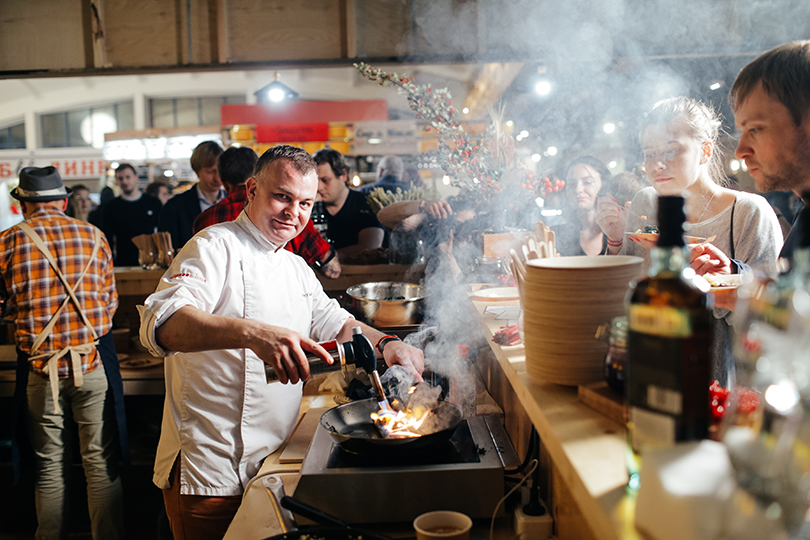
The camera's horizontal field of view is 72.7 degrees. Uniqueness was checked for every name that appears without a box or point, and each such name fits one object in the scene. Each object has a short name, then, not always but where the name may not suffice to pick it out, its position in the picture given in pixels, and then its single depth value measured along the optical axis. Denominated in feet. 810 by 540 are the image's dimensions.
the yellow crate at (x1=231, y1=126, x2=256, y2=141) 30.19
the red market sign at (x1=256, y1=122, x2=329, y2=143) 29.30
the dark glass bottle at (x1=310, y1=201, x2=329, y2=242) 12.83
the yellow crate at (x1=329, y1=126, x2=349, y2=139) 29.30
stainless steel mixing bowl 8.20
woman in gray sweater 6.23
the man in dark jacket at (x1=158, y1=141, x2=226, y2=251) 13.51
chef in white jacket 6.29
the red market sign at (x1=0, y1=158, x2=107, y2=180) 47.65
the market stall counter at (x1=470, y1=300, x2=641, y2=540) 2.19
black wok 4.48
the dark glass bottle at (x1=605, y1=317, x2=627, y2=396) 2.80
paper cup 3.76
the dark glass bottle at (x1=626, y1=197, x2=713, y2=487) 1.98
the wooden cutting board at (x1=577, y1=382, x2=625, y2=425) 2.89
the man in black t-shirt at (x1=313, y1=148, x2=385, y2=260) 12.85
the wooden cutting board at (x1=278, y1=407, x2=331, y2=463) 5.90
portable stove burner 4.30
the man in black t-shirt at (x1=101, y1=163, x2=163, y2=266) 17.36
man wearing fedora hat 9.98
